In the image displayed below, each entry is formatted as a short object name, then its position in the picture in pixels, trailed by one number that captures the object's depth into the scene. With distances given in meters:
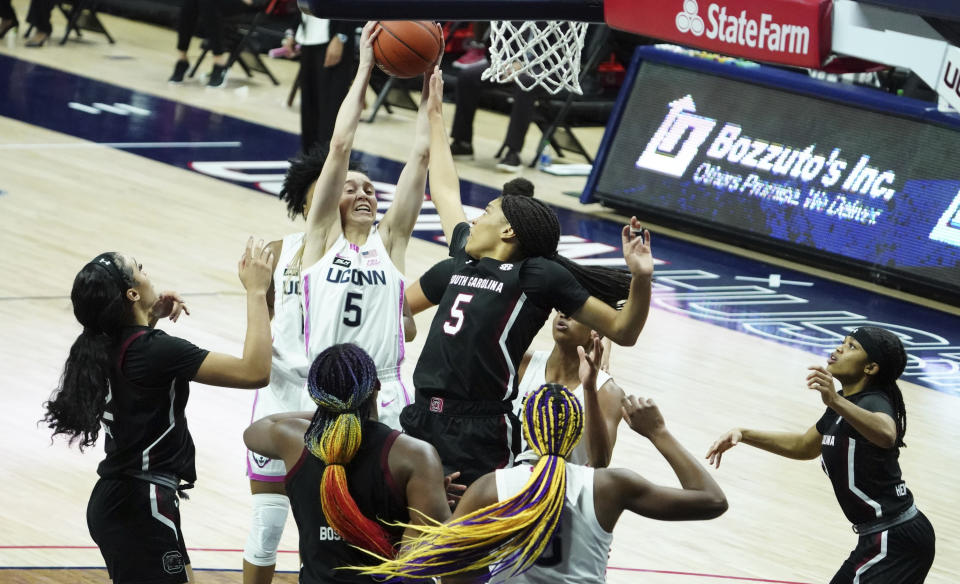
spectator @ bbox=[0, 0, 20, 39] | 35.25
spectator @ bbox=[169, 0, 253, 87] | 32.84
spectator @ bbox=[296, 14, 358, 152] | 23.50
